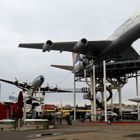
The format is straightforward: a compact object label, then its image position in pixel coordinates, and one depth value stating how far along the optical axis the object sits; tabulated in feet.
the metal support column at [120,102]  128.91
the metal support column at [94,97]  109.48
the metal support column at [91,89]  119.34
